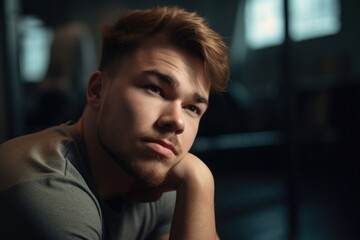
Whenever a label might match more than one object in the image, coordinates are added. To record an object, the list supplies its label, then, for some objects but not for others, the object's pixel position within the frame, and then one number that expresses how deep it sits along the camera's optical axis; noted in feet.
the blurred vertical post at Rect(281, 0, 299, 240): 6.61
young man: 2.38
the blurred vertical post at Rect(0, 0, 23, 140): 8.39
